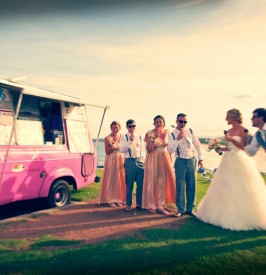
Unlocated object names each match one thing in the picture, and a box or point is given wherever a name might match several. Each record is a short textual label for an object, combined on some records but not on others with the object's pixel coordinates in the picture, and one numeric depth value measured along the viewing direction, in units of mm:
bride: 4879
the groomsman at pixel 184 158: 5656
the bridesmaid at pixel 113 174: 6742
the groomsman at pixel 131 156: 6223
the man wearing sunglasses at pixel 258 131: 4500
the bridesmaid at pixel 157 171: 6102
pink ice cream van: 5160
